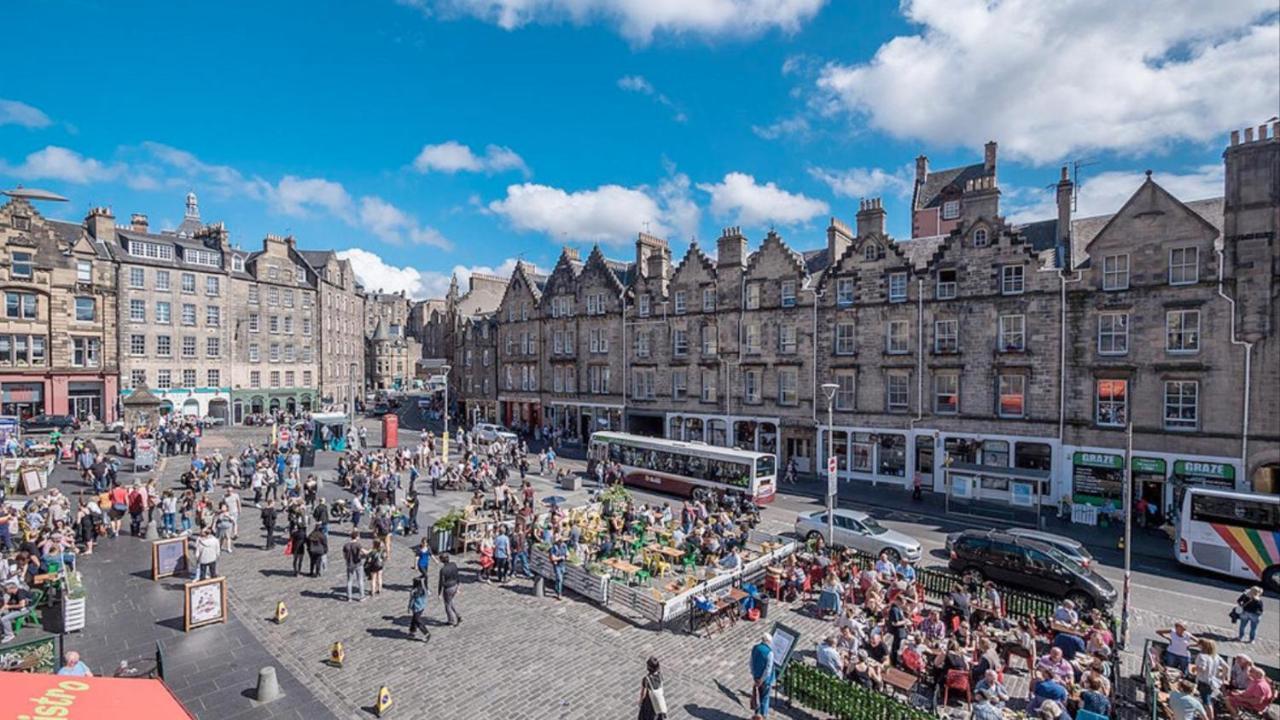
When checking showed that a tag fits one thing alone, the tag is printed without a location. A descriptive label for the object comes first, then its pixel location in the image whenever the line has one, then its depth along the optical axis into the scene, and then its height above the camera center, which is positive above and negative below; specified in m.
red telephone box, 43.72 -5.75
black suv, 17.45 -6.38
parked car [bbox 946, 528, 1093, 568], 19.42 -6.05
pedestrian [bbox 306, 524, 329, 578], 18.19 -5.86
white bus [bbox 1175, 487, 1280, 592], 19.69 -5.84
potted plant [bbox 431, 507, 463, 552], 20.50 -6.03
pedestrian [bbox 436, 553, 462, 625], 15.27 -5.86
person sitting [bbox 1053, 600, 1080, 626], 14.31 -6.07
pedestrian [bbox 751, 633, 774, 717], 11.48 -6.07
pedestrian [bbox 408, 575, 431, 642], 14.60 -6.02
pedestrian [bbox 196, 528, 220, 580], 16.84 -5.55
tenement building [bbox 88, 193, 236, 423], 50.84 +3.04
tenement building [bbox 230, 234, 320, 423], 58.22 +1.78
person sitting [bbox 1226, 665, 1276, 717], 11.65 -6.48
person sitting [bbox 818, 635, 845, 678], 12.68 -6.35
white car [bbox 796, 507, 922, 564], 20.75 -6.44
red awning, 5.58 -3.33
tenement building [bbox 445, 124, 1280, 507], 25.89 +0.49
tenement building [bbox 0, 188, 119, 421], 44.72 +2.28
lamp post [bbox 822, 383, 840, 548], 20.03 -4.67
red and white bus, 28.98 -5.72
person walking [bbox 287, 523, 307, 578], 18.36 -5.79
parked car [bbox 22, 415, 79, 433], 43.79 -5.44
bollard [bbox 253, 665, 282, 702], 11.65 -6.38
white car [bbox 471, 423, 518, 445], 44.94 -6.11
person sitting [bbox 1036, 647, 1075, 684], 11.74 -6.00
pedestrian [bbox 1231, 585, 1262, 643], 15.45 -6.41
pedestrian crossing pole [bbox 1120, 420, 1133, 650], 15.41 -5.56
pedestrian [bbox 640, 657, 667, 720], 10.16 -5.70
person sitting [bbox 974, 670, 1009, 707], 10.83 -5.93
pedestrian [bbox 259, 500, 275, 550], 20.61 -5.68
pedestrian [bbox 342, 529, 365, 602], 16.36 -5.74
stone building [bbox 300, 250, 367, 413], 66.69 +2.78
